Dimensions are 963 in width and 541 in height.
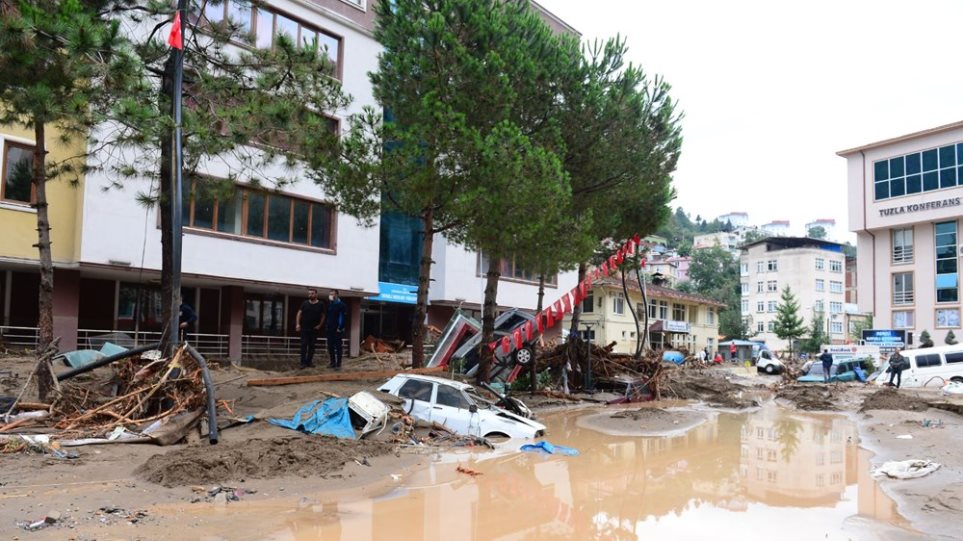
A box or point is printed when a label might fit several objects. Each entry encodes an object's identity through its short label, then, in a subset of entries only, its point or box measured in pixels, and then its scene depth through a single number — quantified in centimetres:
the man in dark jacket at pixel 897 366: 2811
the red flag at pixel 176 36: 1181
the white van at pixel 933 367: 2867
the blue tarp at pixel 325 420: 1184
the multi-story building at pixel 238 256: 1947
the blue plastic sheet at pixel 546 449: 1259
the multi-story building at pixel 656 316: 5003
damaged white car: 1348
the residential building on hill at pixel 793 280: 8469
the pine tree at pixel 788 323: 6181
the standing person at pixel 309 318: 1792
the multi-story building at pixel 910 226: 4722
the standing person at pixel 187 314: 1700
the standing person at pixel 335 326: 1784
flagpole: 1158
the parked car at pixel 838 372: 3416
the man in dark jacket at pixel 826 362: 3291
